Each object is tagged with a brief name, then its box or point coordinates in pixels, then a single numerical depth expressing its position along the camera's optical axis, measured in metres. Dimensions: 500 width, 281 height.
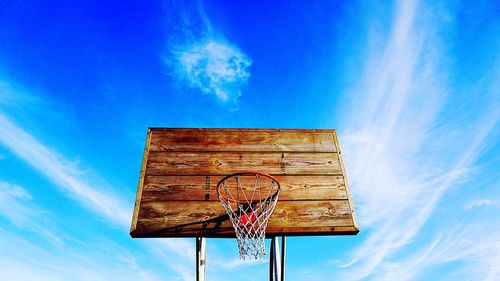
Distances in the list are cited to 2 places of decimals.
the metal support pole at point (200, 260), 5.04
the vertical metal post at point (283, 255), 5.16
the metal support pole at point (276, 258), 4.84
